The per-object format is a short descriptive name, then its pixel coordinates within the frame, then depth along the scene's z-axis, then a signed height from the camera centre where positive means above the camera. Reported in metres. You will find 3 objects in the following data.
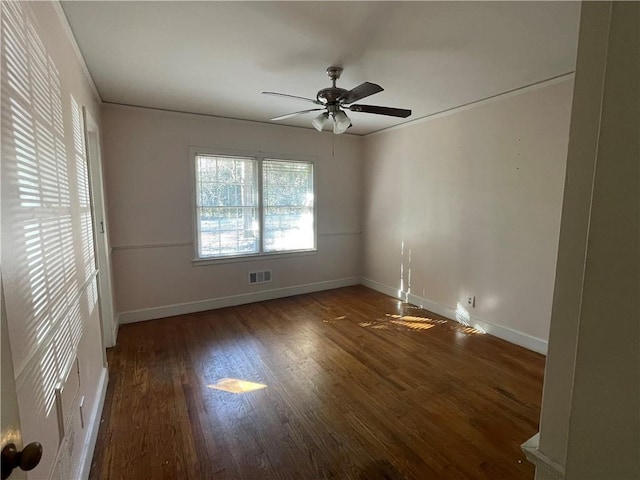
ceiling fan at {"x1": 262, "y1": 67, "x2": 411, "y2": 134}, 2.53 +0.83
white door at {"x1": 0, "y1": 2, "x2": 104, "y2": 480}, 1.00 -0.17
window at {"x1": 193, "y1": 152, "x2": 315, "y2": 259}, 4.16 -0.01
